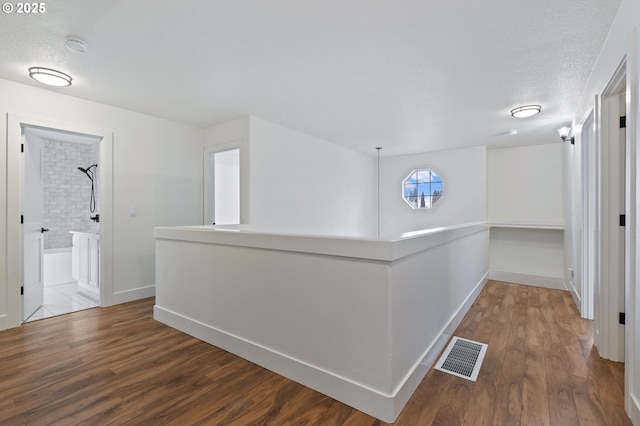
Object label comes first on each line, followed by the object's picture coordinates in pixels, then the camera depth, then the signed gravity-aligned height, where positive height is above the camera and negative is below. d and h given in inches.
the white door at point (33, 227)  121.8 -6.1
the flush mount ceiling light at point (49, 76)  102.0 +48.3
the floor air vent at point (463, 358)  83.5 -44.8
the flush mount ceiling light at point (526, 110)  134.5 +46.6
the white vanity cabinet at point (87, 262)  154.3 -26.8
